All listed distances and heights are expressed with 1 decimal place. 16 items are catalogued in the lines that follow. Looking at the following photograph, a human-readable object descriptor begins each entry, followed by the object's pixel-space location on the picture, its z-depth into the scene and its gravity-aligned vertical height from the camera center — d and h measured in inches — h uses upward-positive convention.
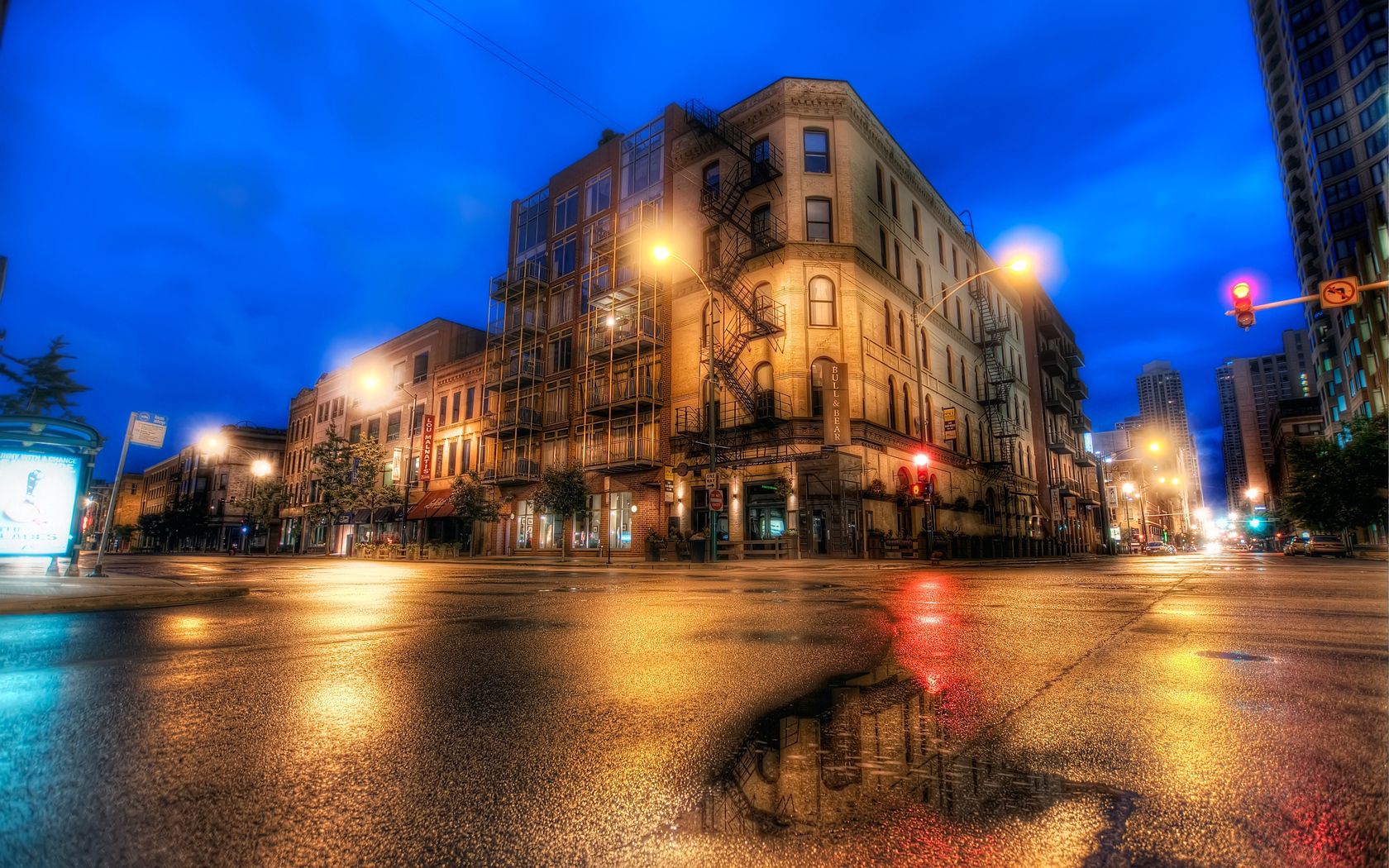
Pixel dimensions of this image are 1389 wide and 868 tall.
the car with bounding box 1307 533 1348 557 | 1697.8 -21.7
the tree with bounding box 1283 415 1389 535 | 1608.0 +149.4
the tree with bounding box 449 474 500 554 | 1455.5 +80.2
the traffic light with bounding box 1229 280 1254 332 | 602.2 +215.2
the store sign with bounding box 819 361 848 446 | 1103.6 +222.7
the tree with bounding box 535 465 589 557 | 1298.0 +93.7
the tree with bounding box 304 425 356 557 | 1702.8 +161.4
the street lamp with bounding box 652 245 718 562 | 946.1 +107.6
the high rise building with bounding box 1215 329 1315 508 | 6176.2 +1575.5
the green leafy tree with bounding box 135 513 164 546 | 3248.0 +72.2
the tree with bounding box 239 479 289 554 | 2378.2 +143.2
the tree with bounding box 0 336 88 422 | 620.7 +145.1
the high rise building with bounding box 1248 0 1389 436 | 2331.4 +1523.4
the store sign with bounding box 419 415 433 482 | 1800.0 +238.6
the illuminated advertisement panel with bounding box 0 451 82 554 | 346.9 +20.7
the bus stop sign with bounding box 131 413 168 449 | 573.6 +96.0
